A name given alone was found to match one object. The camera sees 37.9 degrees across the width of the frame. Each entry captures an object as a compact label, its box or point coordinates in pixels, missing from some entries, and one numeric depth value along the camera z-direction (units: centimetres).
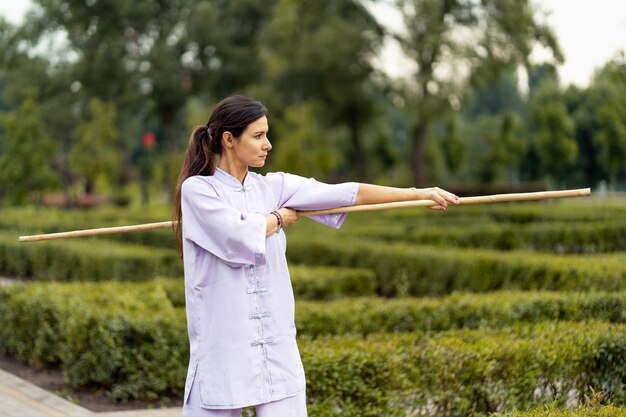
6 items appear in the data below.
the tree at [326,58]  3068
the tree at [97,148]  3362
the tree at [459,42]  2786
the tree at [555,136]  3378
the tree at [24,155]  2728
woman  325
